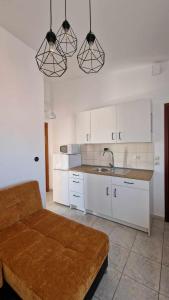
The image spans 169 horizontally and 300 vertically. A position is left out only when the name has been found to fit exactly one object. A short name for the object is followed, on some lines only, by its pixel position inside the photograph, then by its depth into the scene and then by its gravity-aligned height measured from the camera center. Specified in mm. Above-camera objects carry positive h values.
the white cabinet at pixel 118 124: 2587 +429
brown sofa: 1011 -895
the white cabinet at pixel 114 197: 2318 -902
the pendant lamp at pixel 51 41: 1090 +790
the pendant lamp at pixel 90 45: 1173 +1499
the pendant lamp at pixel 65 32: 1152 +1493
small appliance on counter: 3313 -48
